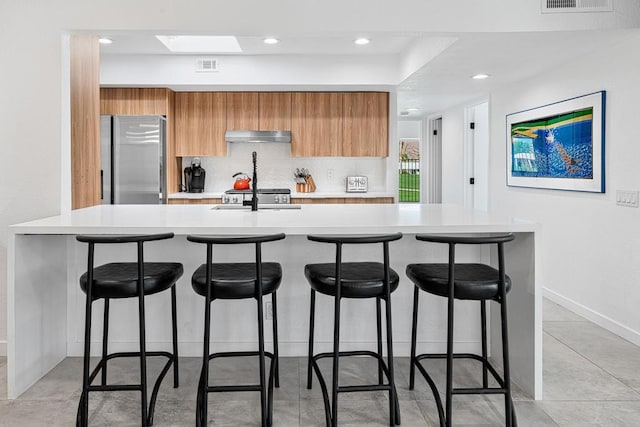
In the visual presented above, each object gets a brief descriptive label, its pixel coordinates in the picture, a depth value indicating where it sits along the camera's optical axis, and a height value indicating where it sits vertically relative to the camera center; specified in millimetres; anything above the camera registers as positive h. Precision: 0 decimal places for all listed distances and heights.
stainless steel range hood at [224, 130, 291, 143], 6023 +705
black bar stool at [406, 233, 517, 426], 2287 -418
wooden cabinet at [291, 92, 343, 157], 6148 +917
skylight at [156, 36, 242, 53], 5363 +1584
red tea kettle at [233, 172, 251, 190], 4023 +99
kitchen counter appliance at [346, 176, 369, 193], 6512 +158
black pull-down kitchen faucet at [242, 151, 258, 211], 3488 -23
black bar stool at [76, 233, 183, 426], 2301 -414
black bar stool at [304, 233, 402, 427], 2287 -413
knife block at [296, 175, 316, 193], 6465 +132
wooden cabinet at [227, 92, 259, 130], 6102 +994
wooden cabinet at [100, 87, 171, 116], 5848 +1079
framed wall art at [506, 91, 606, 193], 4008 +451
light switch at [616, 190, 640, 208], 3607 -12
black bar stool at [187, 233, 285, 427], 2287 -419
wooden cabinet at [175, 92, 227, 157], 6090 +866
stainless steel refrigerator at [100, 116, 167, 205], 5613 +400
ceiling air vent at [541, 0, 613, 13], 3271 +1208
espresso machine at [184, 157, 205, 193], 6348 +240
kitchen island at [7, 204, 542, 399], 2889 -638
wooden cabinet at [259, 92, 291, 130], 6109 +1020
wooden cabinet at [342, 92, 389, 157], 6145 +906
